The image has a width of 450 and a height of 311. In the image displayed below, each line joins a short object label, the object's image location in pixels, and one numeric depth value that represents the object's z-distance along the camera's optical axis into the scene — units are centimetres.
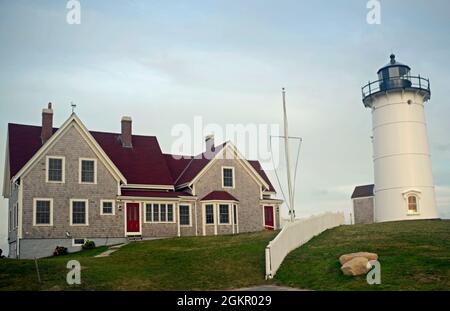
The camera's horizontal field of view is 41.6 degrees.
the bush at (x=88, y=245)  3431
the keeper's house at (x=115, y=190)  3416
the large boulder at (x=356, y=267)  1998
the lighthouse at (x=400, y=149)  3909
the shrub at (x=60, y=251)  3352
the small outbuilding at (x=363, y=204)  5968
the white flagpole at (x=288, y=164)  3005
